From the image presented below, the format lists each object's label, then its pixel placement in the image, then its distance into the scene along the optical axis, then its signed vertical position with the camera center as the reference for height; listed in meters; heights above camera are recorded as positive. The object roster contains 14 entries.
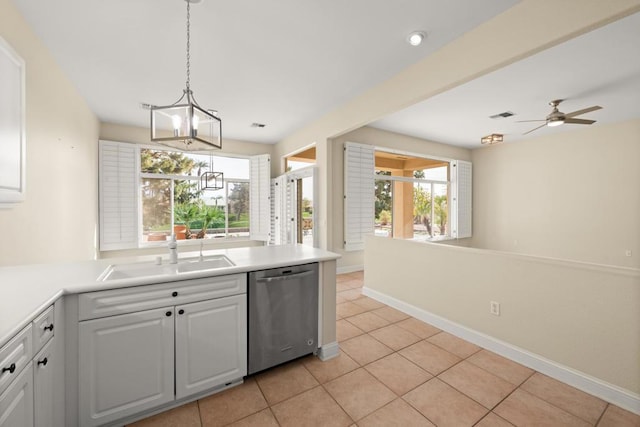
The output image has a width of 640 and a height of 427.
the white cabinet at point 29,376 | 0.94 -0.66
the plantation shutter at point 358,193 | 4.82 +0.34
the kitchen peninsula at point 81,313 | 1.08 -0.53
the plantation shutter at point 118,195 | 4.39 +0.29
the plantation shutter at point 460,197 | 6.55 +0.36
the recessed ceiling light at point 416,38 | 2.30 +1.55
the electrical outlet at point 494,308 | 2.35 -0.87
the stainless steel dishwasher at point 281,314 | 1.92 -0.79
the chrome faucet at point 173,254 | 1.97 -0.32
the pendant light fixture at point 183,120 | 1.50 +0.54
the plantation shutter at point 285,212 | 5.16 -0.01
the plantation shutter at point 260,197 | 5.76 +0.32
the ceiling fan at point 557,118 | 3.56 +1.27
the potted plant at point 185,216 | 5.29 -0.09
